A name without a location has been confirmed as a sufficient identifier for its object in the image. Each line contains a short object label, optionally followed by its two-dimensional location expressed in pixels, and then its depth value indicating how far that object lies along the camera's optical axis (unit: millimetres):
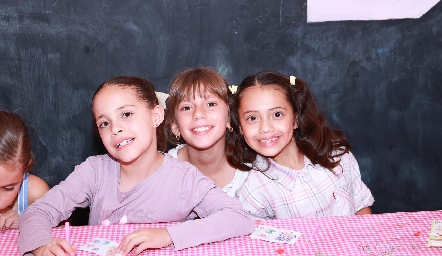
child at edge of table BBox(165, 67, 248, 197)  2117
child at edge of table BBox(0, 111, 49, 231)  1739
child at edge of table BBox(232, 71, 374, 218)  2062
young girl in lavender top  1715
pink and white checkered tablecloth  1492
